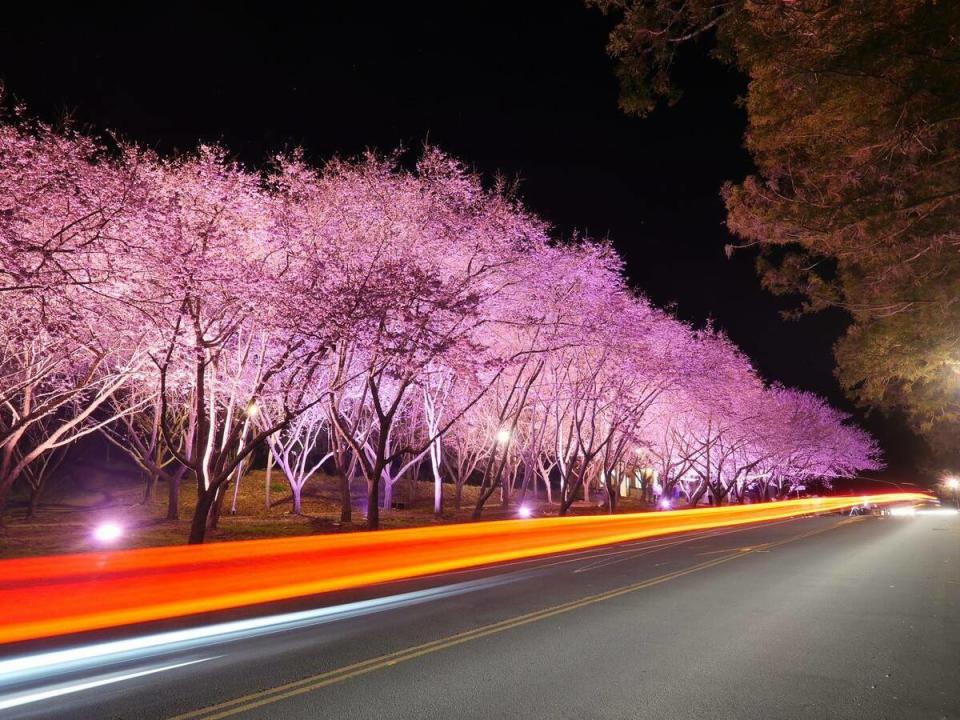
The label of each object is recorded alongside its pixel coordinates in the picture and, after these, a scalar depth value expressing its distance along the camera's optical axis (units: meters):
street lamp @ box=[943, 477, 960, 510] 77.18
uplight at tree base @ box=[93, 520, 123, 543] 19.65
